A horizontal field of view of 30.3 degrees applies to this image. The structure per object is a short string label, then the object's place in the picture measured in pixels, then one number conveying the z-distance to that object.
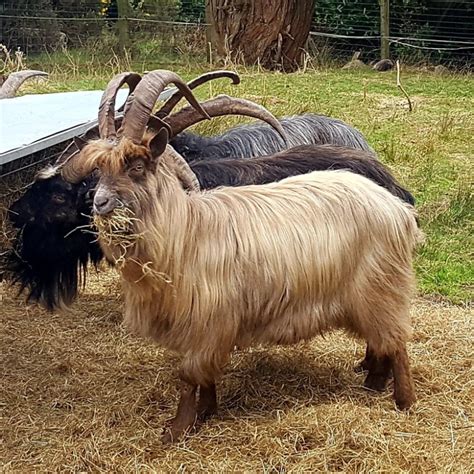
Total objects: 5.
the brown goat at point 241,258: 3.87
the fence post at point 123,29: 16.70
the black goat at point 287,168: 5.51
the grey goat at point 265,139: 6.27
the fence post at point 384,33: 16.48
